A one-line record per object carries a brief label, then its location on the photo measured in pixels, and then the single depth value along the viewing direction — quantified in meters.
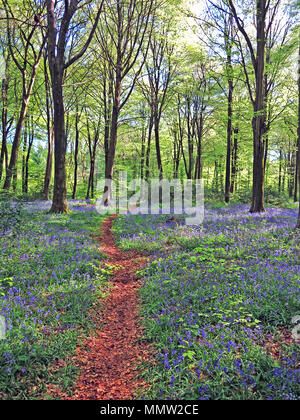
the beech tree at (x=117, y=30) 15.29
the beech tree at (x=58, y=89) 11.87
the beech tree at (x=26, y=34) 15.54
